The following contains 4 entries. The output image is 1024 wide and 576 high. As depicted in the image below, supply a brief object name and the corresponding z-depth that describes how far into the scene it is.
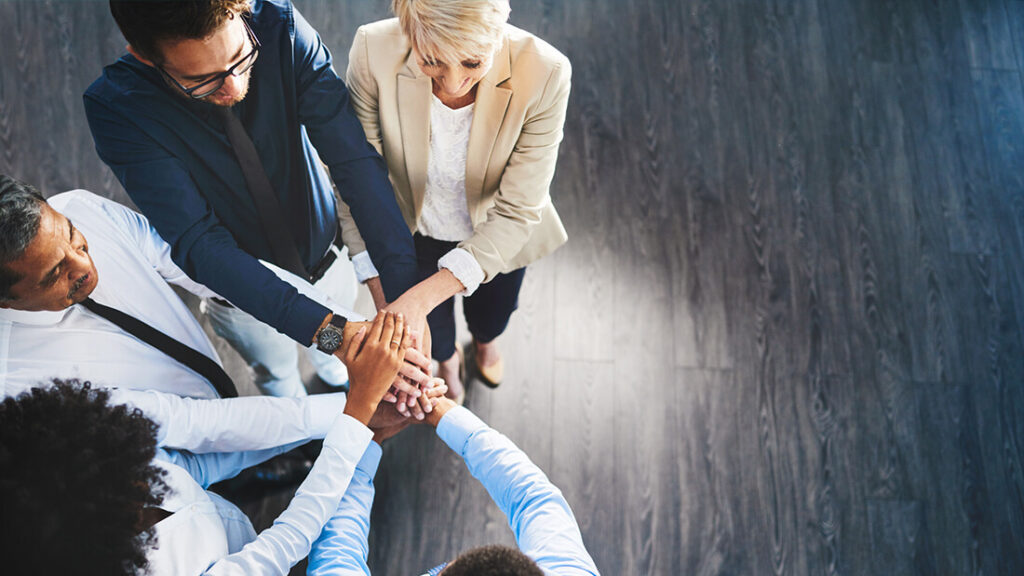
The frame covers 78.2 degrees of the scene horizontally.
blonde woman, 1.23
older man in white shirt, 1.26
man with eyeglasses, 1.16
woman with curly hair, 1.03
